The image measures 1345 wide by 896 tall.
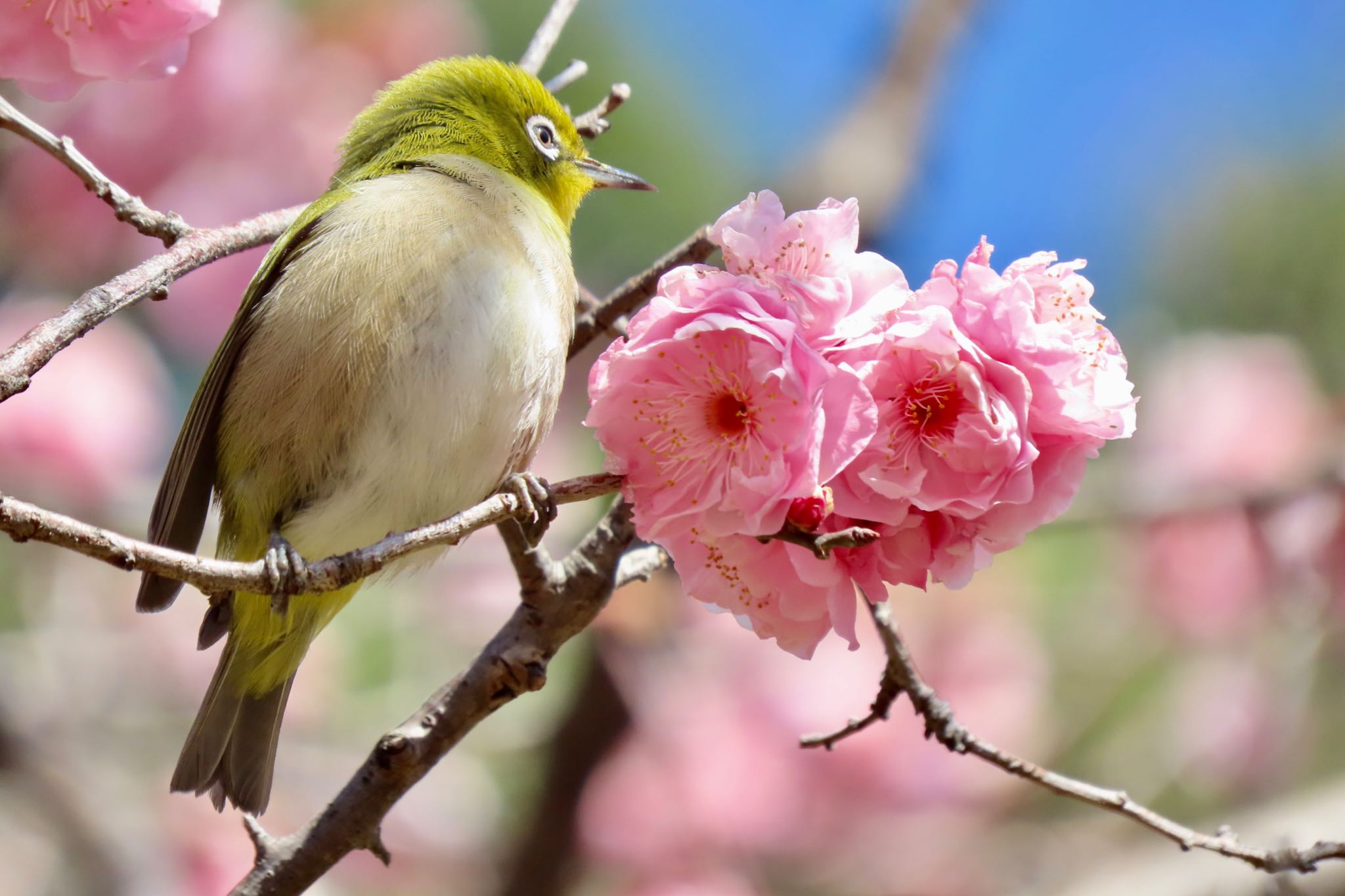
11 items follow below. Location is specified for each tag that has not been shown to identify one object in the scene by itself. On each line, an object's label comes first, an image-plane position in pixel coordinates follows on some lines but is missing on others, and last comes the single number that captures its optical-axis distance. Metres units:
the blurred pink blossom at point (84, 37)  4.12
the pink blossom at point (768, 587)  3.56
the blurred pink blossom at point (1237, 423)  10.80
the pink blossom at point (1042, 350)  3.34
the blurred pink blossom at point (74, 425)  9.98
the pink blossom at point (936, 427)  3.29
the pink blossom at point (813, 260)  3.40
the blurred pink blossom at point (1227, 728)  9.63
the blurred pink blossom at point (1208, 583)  10.64
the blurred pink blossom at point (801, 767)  9.71
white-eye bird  4.87
